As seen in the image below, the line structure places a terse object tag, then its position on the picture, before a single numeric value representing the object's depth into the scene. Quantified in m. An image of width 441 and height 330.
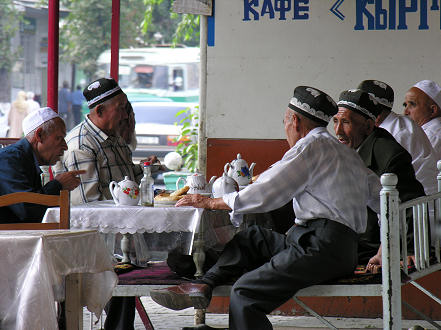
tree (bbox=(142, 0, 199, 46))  26.28
